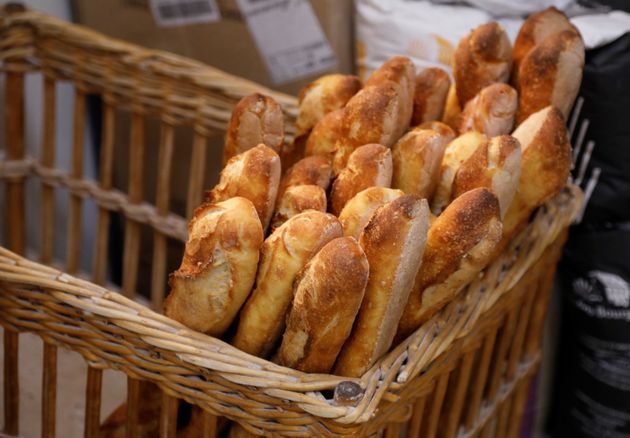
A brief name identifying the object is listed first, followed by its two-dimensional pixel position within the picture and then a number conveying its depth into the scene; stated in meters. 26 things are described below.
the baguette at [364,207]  1.40
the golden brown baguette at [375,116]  1.51
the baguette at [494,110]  1.55
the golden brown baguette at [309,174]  1.49
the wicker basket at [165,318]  1.35
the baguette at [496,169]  1.45
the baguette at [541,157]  1.51
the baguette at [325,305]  1.30
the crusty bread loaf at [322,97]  1.62
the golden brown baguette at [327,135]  1.56
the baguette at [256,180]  1.43
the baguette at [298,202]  1.43
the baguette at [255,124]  1.52
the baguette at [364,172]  1.44
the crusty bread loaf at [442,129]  1.54
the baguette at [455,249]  1.39
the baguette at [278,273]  1.35
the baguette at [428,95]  1.62
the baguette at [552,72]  1.57
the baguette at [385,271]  1.34
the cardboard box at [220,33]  2.06
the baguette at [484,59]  1.61
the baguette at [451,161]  1.51
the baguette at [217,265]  1.35
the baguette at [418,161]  1.48
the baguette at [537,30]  1.64
